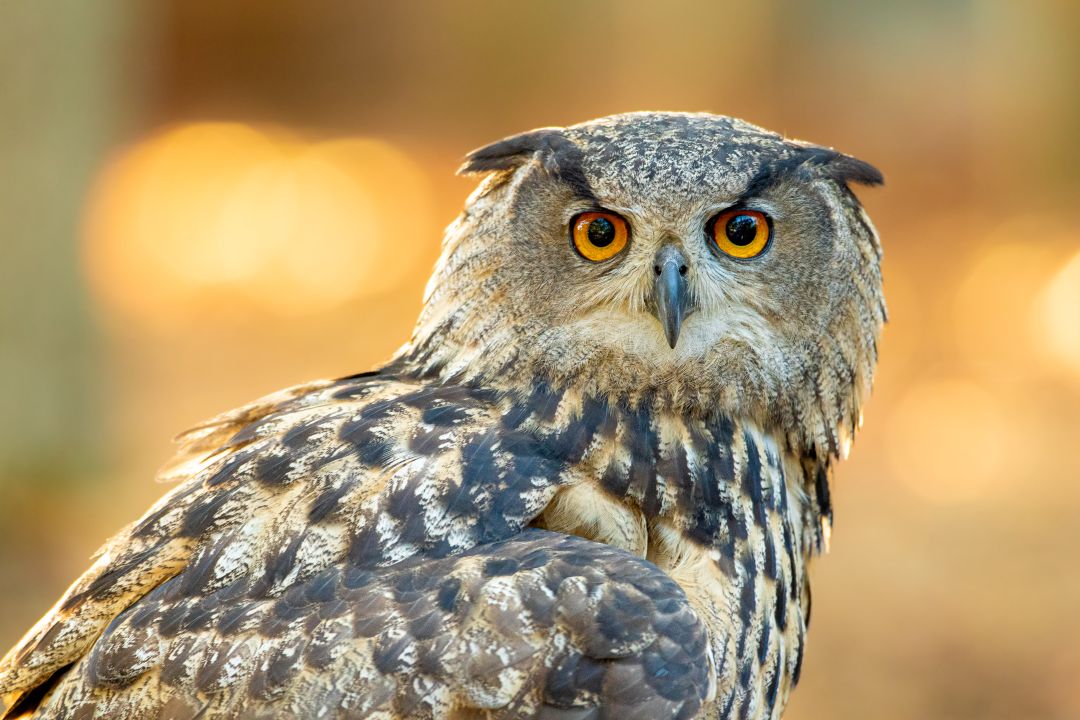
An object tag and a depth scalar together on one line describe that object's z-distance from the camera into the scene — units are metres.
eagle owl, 5.52
